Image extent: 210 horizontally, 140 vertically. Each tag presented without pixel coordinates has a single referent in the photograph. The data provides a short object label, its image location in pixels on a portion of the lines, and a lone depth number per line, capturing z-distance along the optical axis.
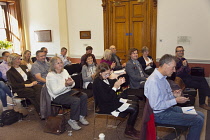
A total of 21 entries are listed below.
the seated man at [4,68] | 4.77
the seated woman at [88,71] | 4.15
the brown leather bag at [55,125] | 3.31
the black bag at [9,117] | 3.70
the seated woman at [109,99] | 2.86
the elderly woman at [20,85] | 3.84
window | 8.89
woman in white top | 3.31
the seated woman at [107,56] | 5.15
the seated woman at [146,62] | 4.98
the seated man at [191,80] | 4.13
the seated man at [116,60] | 5.53
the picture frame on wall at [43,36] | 8.66
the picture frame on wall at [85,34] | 7.96
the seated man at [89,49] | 5.97
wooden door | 6.73
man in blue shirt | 2.31
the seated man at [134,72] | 3.93
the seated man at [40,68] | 4.21
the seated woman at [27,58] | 5.12
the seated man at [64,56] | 6.51
